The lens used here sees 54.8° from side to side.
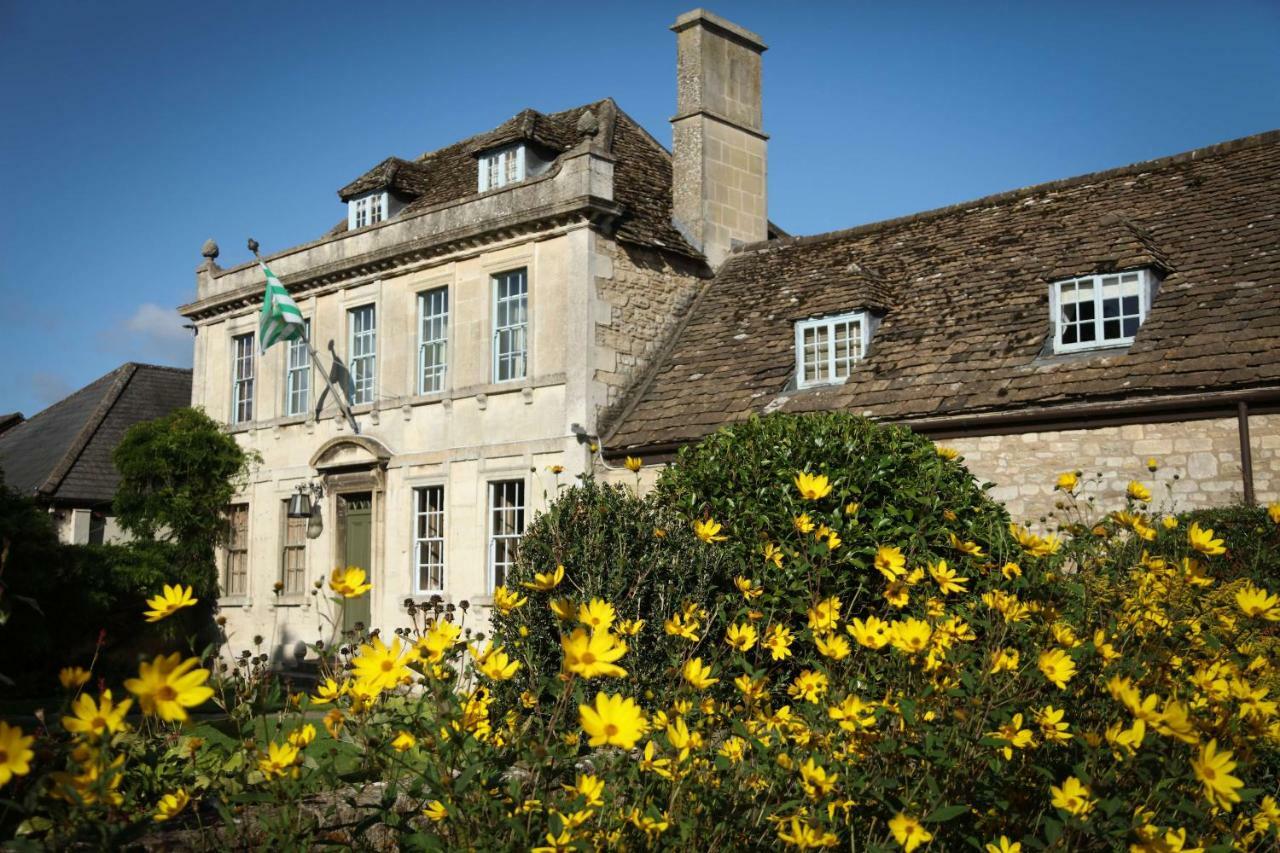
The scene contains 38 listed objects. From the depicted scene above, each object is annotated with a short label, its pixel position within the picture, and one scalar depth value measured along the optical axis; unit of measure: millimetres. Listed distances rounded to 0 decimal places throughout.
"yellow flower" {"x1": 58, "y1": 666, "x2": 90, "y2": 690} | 2542
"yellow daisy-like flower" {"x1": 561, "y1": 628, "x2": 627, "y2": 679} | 2877
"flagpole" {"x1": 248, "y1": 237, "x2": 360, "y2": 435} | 20569
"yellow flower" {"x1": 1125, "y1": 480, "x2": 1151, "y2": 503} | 5266
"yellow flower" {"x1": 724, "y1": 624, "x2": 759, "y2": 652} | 4117
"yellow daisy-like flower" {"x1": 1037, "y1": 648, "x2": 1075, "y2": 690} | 3568
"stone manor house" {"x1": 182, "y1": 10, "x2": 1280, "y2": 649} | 13398
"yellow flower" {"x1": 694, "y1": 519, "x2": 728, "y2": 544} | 5008
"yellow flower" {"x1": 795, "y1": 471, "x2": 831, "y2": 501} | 4848
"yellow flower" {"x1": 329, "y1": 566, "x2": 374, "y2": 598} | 3184
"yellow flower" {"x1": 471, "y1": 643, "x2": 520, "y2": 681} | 3574
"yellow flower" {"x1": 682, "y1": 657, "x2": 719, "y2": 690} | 3582
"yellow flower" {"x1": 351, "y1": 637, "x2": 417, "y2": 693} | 3252
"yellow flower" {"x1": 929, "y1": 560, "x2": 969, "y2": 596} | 4223
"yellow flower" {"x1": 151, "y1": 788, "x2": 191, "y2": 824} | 3072
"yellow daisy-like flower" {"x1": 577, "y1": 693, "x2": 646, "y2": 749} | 2758
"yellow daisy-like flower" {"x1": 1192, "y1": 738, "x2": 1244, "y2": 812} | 3234
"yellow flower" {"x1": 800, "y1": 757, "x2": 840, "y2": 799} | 3305
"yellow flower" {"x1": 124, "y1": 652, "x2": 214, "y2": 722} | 2490
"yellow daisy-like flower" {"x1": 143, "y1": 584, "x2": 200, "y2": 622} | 3074
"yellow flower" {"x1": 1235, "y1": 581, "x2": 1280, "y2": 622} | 3801
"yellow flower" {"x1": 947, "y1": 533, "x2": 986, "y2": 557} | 4551
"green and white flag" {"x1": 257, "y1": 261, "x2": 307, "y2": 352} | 20422
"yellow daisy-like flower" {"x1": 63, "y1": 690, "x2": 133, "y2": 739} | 2564
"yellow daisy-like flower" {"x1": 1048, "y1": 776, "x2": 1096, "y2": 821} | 3225
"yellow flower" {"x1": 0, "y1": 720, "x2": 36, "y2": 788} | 2361
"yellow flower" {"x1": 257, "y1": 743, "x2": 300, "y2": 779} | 3158
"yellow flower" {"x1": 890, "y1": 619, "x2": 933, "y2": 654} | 3604
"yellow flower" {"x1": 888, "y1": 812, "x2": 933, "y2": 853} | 3176
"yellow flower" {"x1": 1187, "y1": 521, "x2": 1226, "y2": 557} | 4363
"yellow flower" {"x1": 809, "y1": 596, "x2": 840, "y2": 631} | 4178
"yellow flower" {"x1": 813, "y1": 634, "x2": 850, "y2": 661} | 3838
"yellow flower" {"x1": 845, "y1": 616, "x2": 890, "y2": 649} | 3846
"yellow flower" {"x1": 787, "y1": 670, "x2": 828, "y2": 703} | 4074
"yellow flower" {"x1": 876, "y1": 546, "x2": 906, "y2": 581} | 4277
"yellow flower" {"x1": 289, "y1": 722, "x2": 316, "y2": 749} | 3318
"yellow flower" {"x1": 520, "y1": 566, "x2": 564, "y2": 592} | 3447
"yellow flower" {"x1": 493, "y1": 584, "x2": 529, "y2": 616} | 3932
